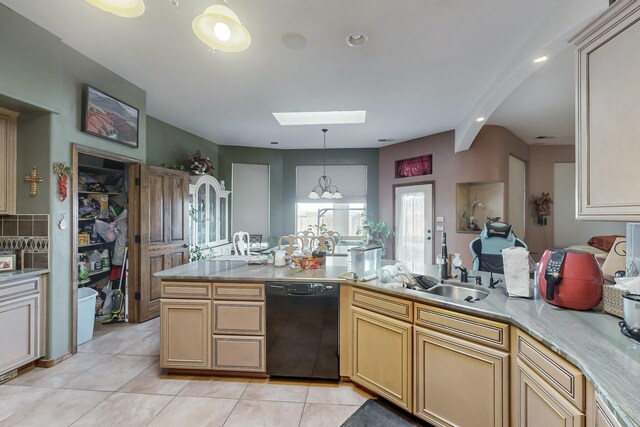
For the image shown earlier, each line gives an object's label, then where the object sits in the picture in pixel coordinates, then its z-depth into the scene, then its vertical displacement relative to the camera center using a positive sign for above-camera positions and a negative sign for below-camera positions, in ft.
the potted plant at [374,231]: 19.79 -1.11
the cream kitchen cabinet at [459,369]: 4.91 -2.84
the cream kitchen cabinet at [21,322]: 7.38 -2.84
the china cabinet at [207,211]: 14.85 +0.22
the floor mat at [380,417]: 6.20 -4.44
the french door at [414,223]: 17.99 -0.51
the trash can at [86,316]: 9.81 -3.49
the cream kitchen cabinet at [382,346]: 6.19 -3.02
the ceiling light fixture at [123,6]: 4.00 +2.92
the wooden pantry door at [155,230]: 11.37 -0.65
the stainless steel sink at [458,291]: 6.37 -1.75
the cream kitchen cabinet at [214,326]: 7.72 -2.95
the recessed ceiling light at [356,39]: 7.75 +4.77
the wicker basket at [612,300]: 4.47 -1.35
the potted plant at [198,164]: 15.75 +2.80
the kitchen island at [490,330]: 3.30 -1.84
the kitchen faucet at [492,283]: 6.38 -1.51
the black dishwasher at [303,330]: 7.48 -2.98
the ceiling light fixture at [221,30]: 4.41 +2.94
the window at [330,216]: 21.38 -0.09
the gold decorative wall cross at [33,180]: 8.27 +0.99
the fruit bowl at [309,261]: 8.77 -1.40
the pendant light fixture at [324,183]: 21.19 +2.33
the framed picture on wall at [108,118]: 9.20 +3.34
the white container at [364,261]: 7.69 -1.28
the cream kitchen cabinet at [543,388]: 3.46 -2.32
